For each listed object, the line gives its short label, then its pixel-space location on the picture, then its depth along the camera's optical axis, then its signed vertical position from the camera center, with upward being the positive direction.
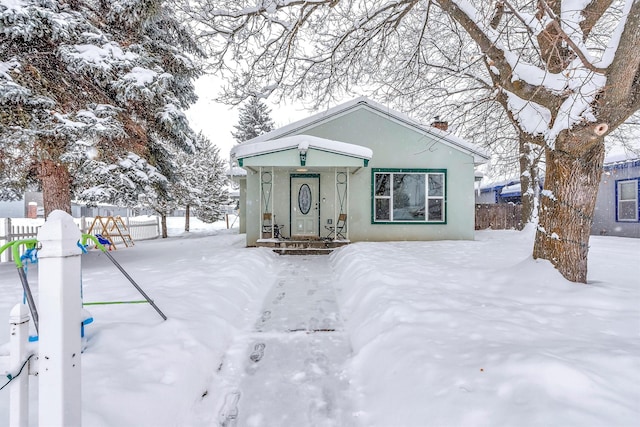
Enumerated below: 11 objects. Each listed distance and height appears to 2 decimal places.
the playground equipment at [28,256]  2.08 -0.34
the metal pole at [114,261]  2.90 -0.46
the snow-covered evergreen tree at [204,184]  20.73 +1.81
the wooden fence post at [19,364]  1.37 -0.63
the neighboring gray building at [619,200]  12.58 +0.31
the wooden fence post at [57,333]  1.35 -0.50
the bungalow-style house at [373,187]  10.84 +0.74
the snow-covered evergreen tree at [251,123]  30.50 +8.08
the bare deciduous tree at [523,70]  3.92 +2.22
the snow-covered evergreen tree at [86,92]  5.97 +2.39
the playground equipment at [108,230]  12.16 -0.79
